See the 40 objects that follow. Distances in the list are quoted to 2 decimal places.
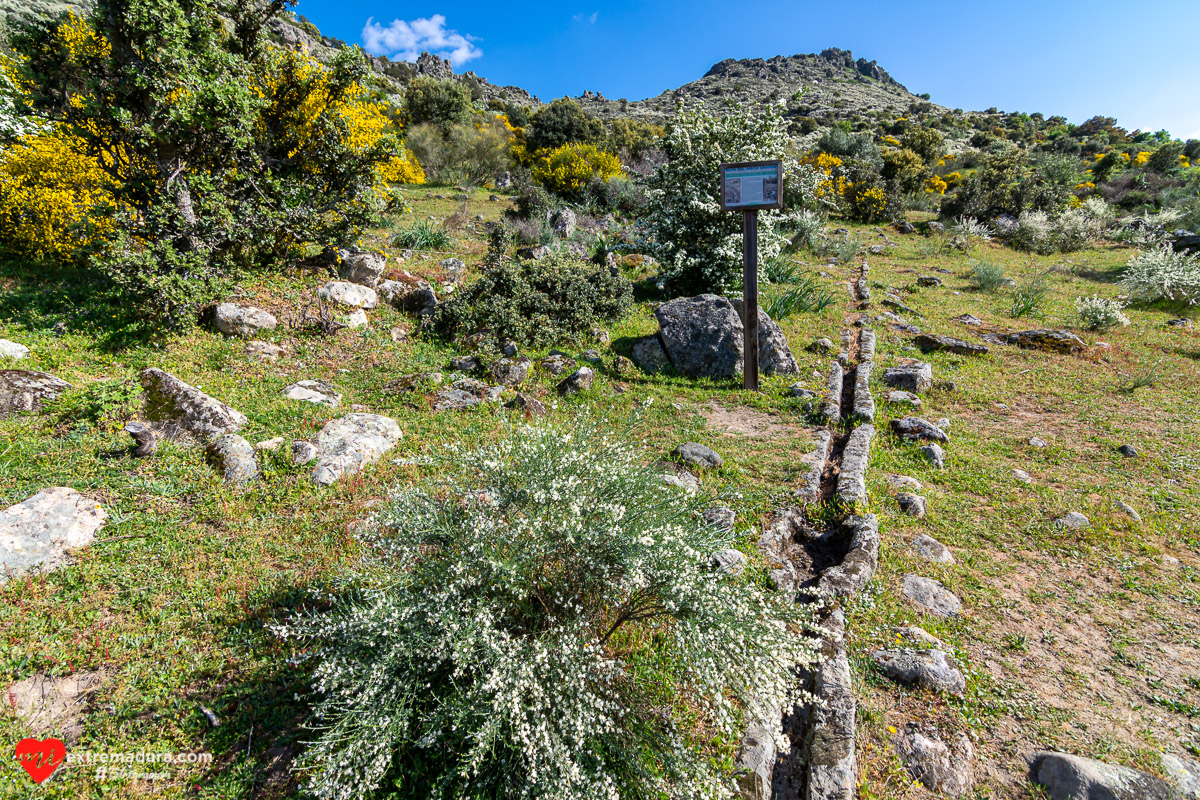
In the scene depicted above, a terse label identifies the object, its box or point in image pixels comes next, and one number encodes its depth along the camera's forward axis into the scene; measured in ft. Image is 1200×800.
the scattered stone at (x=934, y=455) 18.04
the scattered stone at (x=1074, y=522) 14.58
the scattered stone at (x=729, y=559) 11.39
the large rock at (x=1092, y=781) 7.62
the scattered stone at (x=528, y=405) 19.98
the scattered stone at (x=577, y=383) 22.35
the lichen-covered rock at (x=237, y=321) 21.99
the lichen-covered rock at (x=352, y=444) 15.39
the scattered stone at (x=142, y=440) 14.64
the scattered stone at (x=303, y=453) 15.37
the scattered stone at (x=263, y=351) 20.99
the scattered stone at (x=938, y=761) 8.37
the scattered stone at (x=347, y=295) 25.44
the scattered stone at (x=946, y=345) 27.61
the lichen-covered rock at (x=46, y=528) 10.99
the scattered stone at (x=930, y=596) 11.94
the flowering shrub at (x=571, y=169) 57.47
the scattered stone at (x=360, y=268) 28.27
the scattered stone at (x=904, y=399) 22.13
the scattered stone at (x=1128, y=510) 14.88
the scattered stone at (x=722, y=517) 13.32
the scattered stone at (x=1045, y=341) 27.86
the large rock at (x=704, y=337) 24.53
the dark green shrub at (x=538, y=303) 26.33
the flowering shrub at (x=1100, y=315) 30.14
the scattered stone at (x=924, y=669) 9.96
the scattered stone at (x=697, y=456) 17.39
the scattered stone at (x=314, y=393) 18.83
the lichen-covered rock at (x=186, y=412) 15.79
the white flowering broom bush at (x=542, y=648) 7.20
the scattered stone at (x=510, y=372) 22.65
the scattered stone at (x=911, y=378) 23.42
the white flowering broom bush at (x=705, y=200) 32.37
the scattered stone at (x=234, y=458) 14.50
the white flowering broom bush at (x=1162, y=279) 34.14
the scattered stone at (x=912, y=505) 15.37
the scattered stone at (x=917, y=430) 19.45
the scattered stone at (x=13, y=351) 17.88
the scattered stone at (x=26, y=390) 15.38
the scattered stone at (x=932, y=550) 13.56
